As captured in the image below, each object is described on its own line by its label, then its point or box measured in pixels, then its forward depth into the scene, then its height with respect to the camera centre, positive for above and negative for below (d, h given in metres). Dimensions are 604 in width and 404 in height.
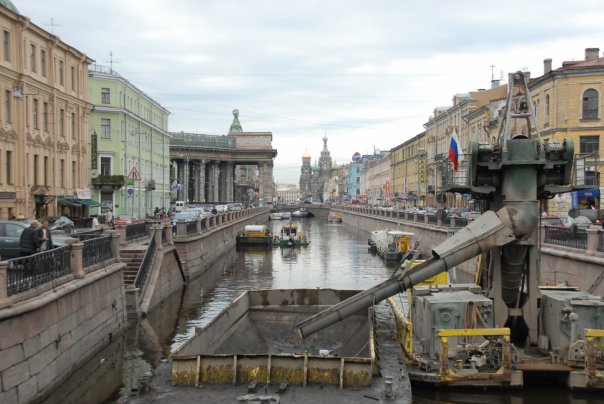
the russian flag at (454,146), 26.90 +2.04
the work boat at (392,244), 49.09 -4.05
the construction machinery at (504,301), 13.80 -2.53
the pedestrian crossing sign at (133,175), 36.04 +1.04
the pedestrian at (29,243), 17.22 -1.35
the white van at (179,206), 72.93 -1.64
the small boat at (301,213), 153.31 -4.66
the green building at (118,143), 53.25 +4.62
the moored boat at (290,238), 63.06 -4.45
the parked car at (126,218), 42.44 -1.69
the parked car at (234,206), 94.40 -1.98
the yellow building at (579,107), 47.97 +6.68
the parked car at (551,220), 35.13 -1.43
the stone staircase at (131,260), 25.42 -2.79
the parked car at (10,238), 19.53 -1.40
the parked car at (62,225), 27.17 -1.46
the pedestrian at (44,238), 17.42 -1.23
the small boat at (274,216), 134.41 -4.82
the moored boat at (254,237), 63.31 -4.32
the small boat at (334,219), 123.75 -4.89
